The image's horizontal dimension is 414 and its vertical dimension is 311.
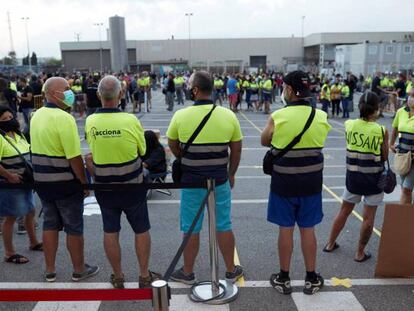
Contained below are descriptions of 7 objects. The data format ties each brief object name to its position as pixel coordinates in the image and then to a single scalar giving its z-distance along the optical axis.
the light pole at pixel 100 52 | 73.69
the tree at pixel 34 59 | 80.75
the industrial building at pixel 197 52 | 73.88
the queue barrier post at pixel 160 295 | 2.20
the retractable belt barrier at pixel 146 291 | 2.22
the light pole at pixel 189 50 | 74.01
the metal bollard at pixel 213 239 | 3.58
